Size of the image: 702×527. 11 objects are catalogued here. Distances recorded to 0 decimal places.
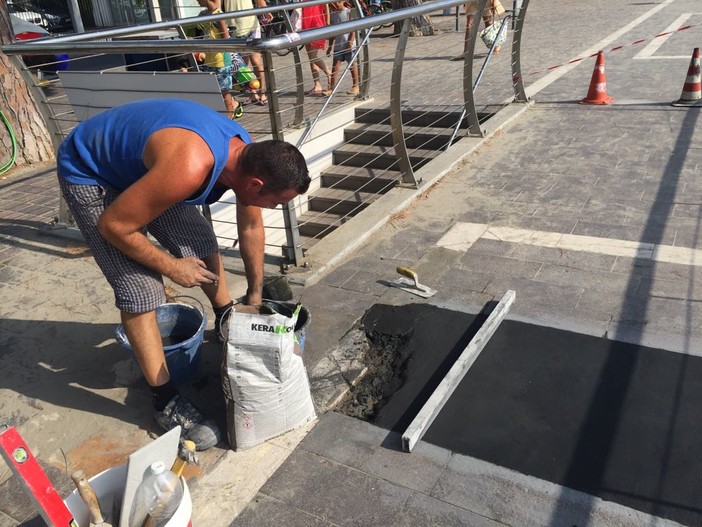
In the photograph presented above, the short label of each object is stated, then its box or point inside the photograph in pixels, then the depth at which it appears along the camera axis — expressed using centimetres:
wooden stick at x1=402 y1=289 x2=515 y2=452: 250
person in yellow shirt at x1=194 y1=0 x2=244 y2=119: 740
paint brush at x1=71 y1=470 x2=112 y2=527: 196
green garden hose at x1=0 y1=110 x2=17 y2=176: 664
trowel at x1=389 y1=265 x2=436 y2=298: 362
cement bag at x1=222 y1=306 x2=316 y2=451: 238
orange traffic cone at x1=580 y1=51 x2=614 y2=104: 703
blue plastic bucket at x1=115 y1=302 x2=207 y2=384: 282
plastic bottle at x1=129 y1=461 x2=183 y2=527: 197
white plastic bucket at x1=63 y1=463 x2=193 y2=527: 196
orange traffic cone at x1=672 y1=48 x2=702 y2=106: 662
